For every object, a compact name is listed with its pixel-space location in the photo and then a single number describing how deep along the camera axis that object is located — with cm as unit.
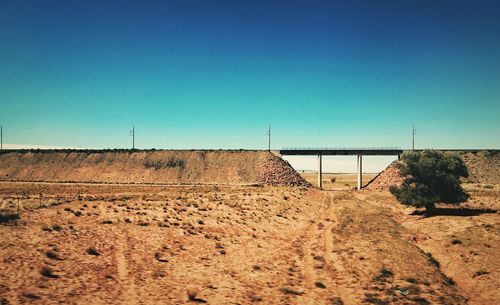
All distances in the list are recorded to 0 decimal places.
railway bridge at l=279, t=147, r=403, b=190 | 7650
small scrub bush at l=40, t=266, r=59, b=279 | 1622
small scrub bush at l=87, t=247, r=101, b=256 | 2018
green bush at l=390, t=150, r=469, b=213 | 3569
